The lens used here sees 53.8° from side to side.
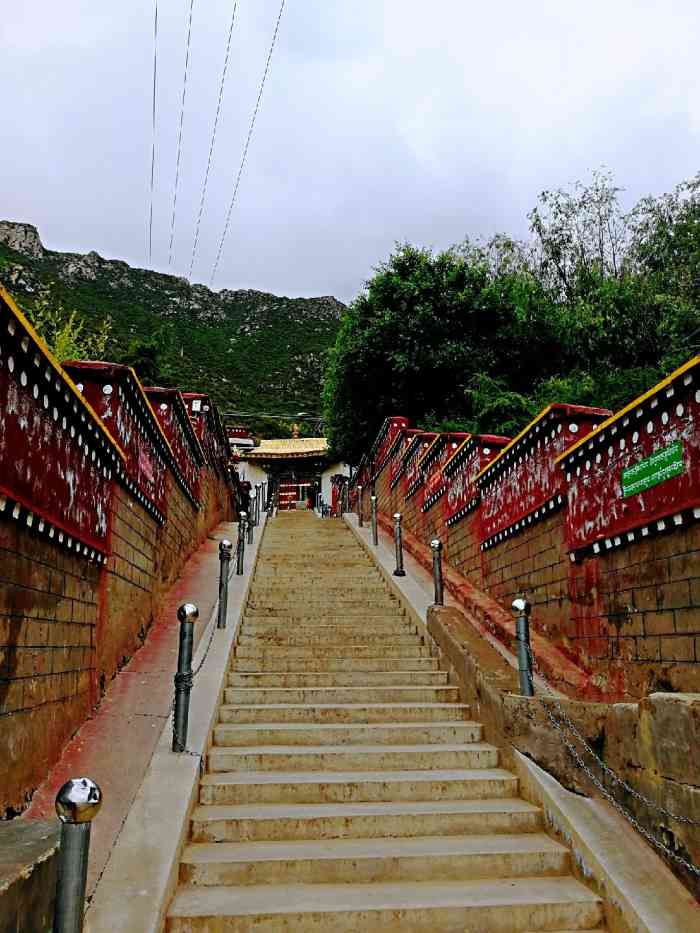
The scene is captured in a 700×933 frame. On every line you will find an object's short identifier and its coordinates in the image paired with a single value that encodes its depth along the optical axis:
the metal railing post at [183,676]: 4.41
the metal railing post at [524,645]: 4.89
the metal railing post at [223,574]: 7.10
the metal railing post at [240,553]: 9.75
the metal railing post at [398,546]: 10.00
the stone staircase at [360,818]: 3.27
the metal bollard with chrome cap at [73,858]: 2.13
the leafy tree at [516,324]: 16.44
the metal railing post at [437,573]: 7.73
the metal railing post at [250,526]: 13.36
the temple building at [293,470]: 33.47
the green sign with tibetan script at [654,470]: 4.55
